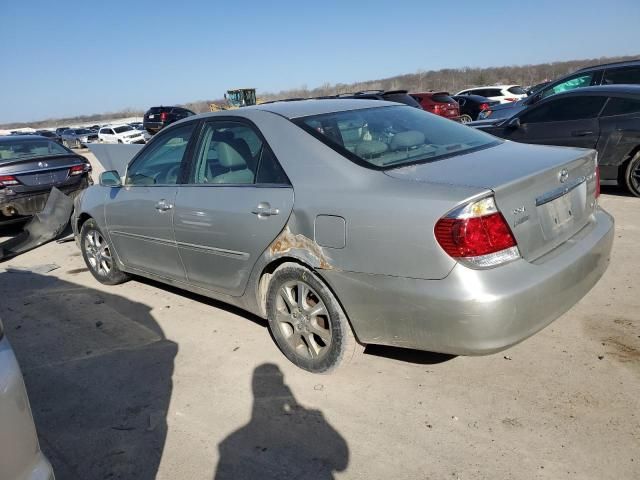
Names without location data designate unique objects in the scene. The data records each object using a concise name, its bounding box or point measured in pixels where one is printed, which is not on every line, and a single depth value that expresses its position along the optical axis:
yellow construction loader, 34.06
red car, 16.65
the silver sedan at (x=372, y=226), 2.46
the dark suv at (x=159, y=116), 27.58
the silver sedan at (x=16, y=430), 1.62
